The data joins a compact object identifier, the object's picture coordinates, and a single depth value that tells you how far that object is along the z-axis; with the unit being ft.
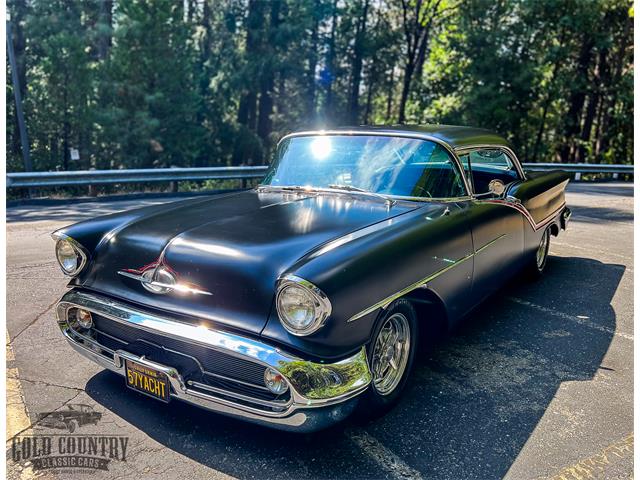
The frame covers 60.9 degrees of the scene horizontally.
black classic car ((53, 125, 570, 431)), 8.31
